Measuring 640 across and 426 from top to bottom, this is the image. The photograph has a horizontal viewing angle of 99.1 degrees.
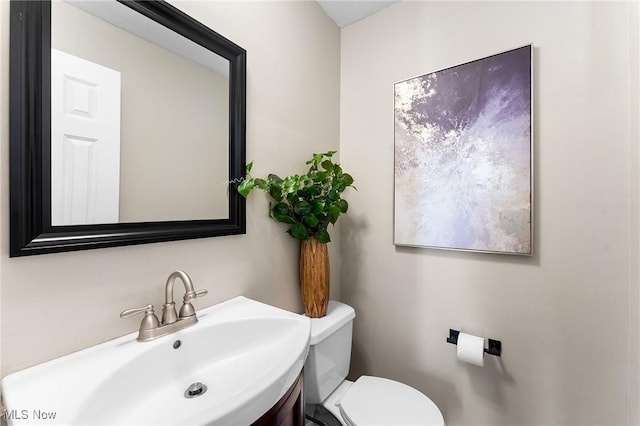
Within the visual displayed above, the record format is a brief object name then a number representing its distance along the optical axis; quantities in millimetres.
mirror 628
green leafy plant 1163
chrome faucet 739
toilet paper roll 1150
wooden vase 1265
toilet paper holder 1189
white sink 516
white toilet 1063
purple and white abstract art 1125
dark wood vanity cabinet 617
